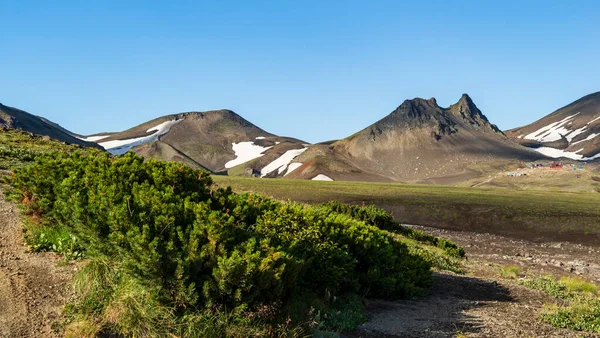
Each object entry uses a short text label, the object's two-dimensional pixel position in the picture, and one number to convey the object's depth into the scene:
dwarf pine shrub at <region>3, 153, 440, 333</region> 9.62
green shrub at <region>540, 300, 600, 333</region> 13.55
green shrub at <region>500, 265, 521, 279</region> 24.73
